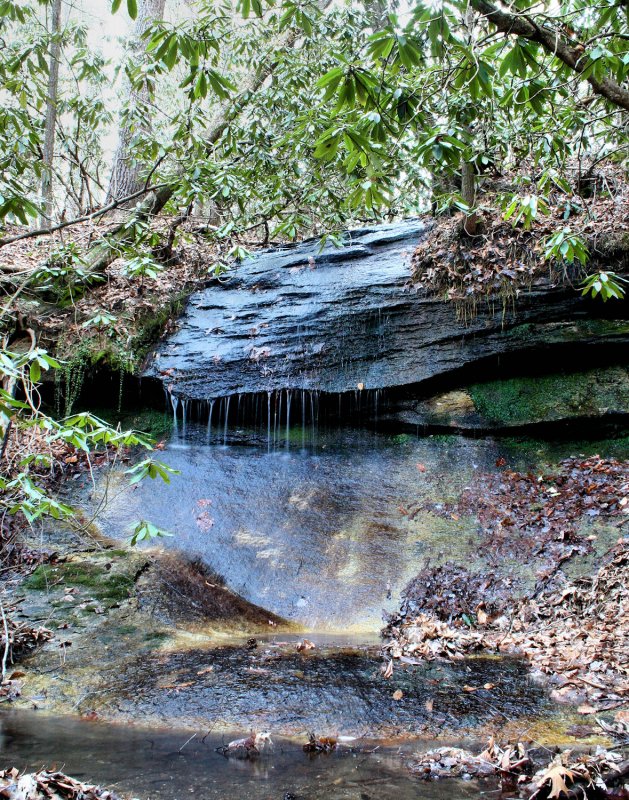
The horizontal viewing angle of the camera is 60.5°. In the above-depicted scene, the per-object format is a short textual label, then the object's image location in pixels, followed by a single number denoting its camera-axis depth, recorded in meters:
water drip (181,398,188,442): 8.14
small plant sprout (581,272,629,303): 3.86
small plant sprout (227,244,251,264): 7.98
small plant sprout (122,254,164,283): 6.45
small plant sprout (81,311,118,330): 6.61
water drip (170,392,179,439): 8.14
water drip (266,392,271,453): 8.07
